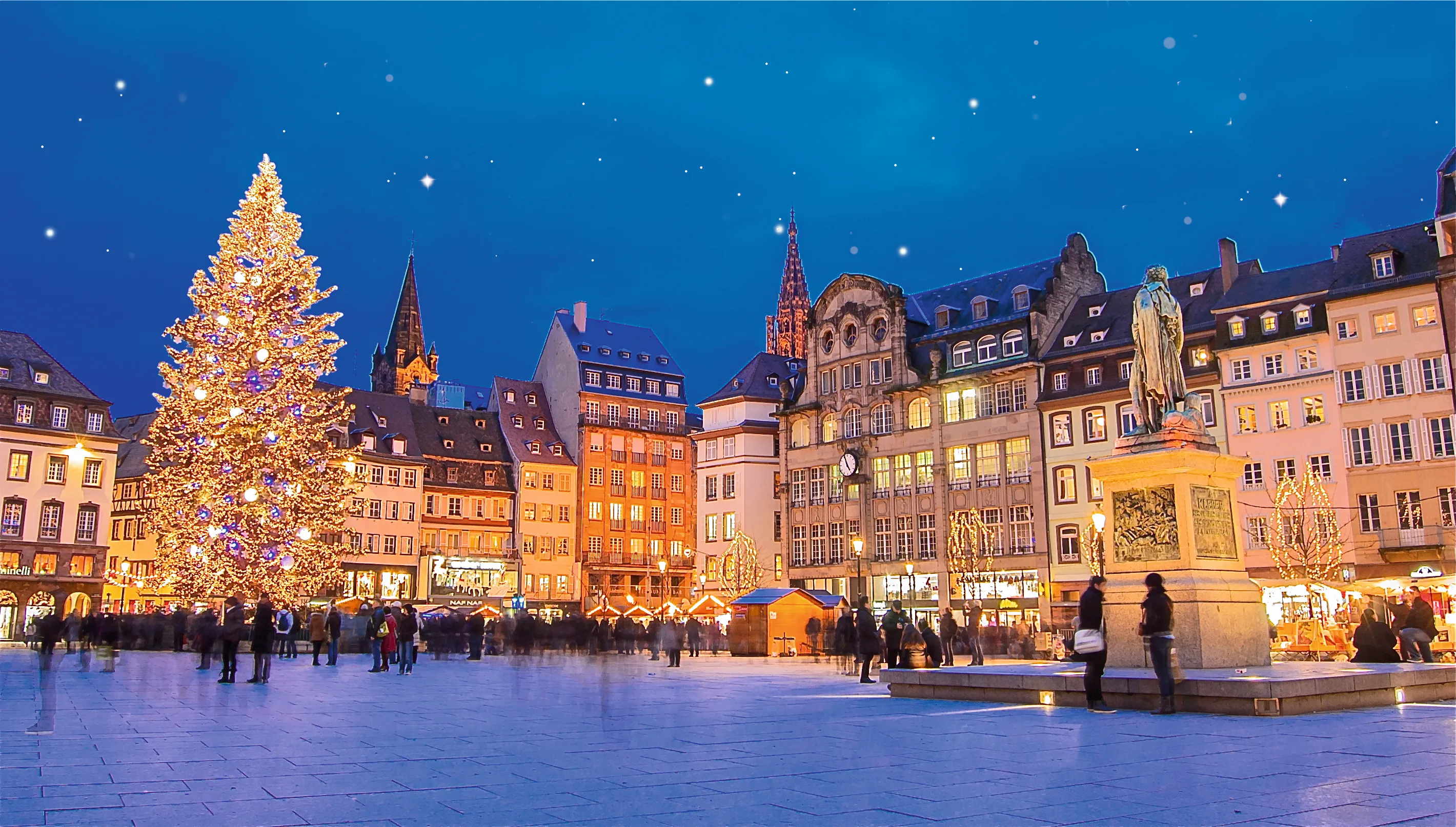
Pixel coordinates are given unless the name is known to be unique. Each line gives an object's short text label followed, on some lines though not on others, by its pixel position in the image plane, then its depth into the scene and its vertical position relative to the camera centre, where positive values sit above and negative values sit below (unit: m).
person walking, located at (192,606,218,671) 24.86 -0.07
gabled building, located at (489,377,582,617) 80.06 +8.03
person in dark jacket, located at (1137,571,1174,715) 12.59 -0.12
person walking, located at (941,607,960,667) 30.93 -0.05
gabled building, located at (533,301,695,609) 83.19 +12.46
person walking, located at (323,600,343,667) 31.16 +0.00
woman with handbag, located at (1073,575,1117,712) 13.12 -0.18
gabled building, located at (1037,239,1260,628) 52.12 +10.09
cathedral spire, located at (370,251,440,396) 135.25 +31.99
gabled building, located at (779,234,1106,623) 56.78 +10.00
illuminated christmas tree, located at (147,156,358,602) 34.38 +5.85
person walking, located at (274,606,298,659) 35.25 +0.15
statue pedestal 14.66 +0.89
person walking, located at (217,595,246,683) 20.94 -0.09
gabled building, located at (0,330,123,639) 61.72 +7.56
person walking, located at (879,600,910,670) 21.91 -0.10
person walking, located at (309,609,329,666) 31.45 -0.04
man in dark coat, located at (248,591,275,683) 20.72 -0.04
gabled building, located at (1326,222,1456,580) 43.38 +8.18
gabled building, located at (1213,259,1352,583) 46.91 +9.38
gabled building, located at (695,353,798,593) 72.94 +9.33
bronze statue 16.42 +3.73
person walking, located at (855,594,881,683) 21.64 -0.14
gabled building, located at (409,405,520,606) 77.00 +8.07
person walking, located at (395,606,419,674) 27.59 -0.15
